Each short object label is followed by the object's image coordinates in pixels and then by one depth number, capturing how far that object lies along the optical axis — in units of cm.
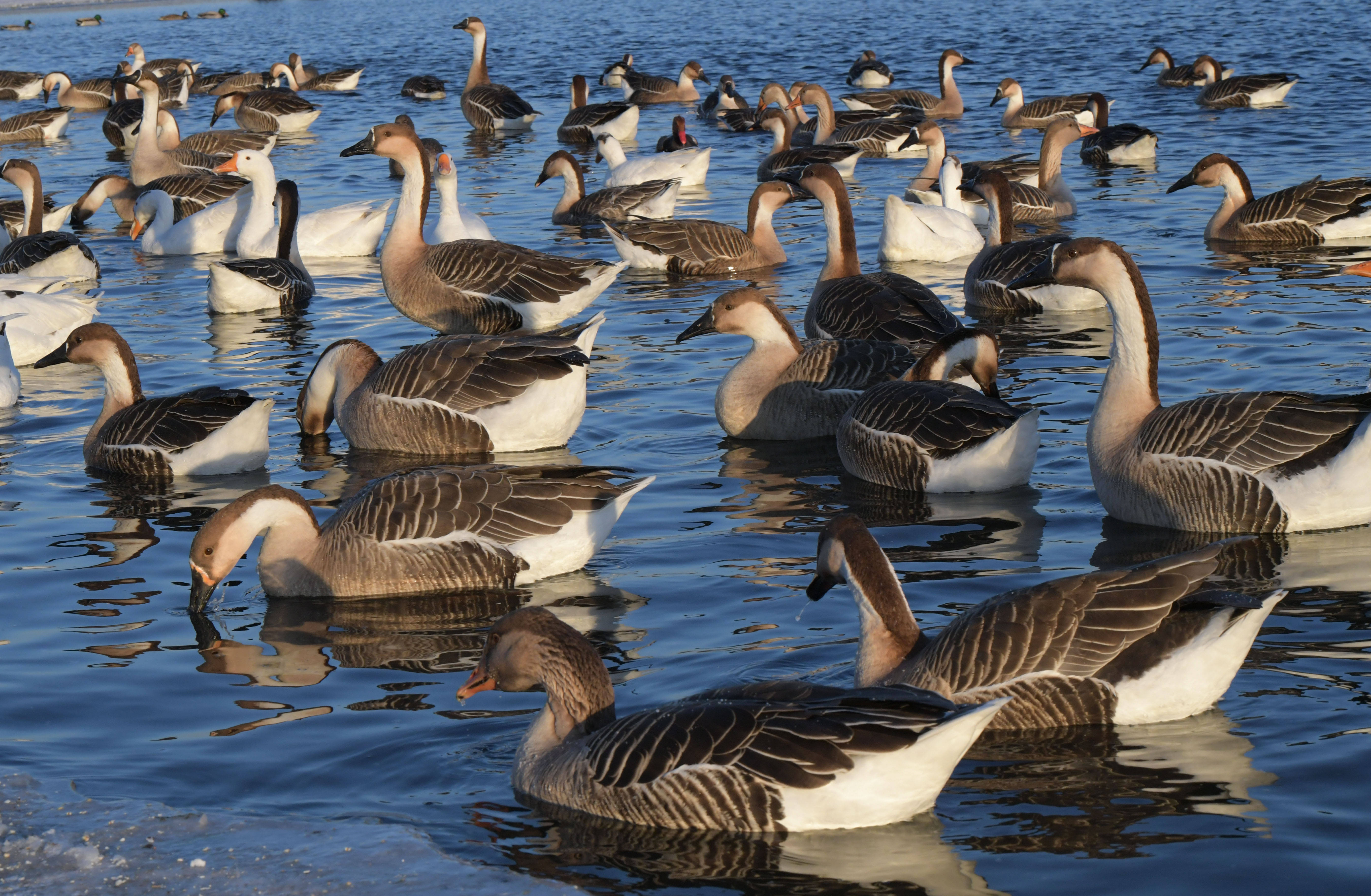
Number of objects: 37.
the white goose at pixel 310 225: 1953
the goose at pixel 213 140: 2731
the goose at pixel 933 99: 2986
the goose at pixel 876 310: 1324
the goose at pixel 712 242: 1798
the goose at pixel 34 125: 3219
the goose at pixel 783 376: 1193
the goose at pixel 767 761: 576
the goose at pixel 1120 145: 2352
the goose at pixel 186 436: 1139
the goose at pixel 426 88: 3603
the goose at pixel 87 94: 3747
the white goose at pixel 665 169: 2328
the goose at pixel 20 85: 3847
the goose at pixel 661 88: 3541
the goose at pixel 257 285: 1681
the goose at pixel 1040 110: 2748
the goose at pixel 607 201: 2109
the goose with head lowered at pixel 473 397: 1156
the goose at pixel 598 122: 2930
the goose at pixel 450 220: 1811
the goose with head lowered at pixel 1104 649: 664
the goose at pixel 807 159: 2334
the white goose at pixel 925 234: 1784
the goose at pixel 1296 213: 1747
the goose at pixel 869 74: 3306
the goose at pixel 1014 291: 1525
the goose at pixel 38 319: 1535
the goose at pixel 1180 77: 3059
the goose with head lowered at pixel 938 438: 1018
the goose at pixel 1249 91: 2752
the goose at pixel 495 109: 3105
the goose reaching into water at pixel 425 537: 902
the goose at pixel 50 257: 1802
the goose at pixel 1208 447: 900
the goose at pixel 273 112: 3238
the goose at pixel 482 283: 1518
